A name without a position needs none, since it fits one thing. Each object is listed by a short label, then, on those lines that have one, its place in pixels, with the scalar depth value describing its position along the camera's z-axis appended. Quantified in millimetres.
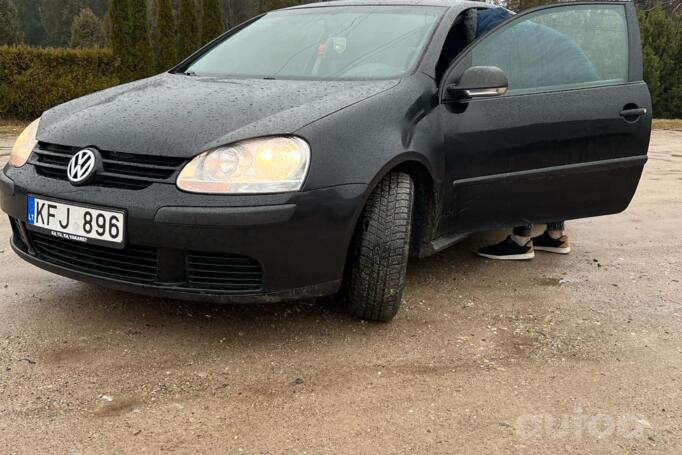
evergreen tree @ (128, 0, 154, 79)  13654
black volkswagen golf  2295
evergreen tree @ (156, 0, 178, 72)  15477
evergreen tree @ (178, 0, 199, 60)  16127
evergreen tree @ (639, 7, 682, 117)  16312
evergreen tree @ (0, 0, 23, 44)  35312
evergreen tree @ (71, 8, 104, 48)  42156
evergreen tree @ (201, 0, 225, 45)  16594
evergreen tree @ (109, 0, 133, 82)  13500
